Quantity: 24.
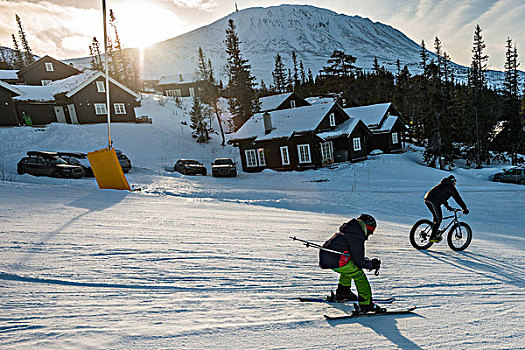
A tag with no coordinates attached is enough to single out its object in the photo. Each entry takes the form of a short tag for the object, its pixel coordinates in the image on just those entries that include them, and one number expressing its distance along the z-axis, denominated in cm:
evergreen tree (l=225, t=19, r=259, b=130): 4622
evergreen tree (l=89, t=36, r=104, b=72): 7629
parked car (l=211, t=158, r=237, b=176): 2578
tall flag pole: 1126
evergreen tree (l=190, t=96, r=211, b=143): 4009
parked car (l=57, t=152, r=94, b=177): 1962
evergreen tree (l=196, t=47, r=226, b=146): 6468
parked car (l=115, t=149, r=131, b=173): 2222
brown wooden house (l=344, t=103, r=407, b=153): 3879
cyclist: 781
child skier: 434
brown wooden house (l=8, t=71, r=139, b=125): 3469
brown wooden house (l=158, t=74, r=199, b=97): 7388
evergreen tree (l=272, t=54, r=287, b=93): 7734
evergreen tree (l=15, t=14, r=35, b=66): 7694
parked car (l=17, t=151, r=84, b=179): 1786
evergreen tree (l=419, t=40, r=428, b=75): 5202
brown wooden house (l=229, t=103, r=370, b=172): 2984
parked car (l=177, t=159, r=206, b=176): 2541
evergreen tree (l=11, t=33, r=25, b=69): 7301
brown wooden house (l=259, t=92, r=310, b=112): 4869
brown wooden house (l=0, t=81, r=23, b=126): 3139
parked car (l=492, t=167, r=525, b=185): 2292
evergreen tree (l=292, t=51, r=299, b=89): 8434
